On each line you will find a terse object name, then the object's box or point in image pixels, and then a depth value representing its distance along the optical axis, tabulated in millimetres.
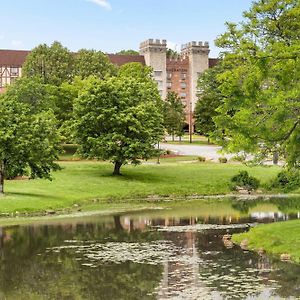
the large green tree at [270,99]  30000
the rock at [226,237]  34900
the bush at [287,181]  34312
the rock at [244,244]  32338
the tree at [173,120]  111250
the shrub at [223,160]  81019
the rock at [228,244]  32741
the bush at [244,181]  65250
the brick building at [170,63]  154375
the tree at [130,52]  196138
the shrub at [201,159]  84369
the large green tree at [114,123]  66188
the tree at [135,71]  102625
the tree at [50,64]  105750
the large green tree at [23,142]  49500
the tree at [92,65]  112012
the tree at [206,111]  116188
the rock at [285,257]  28594
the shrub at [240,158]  35875
